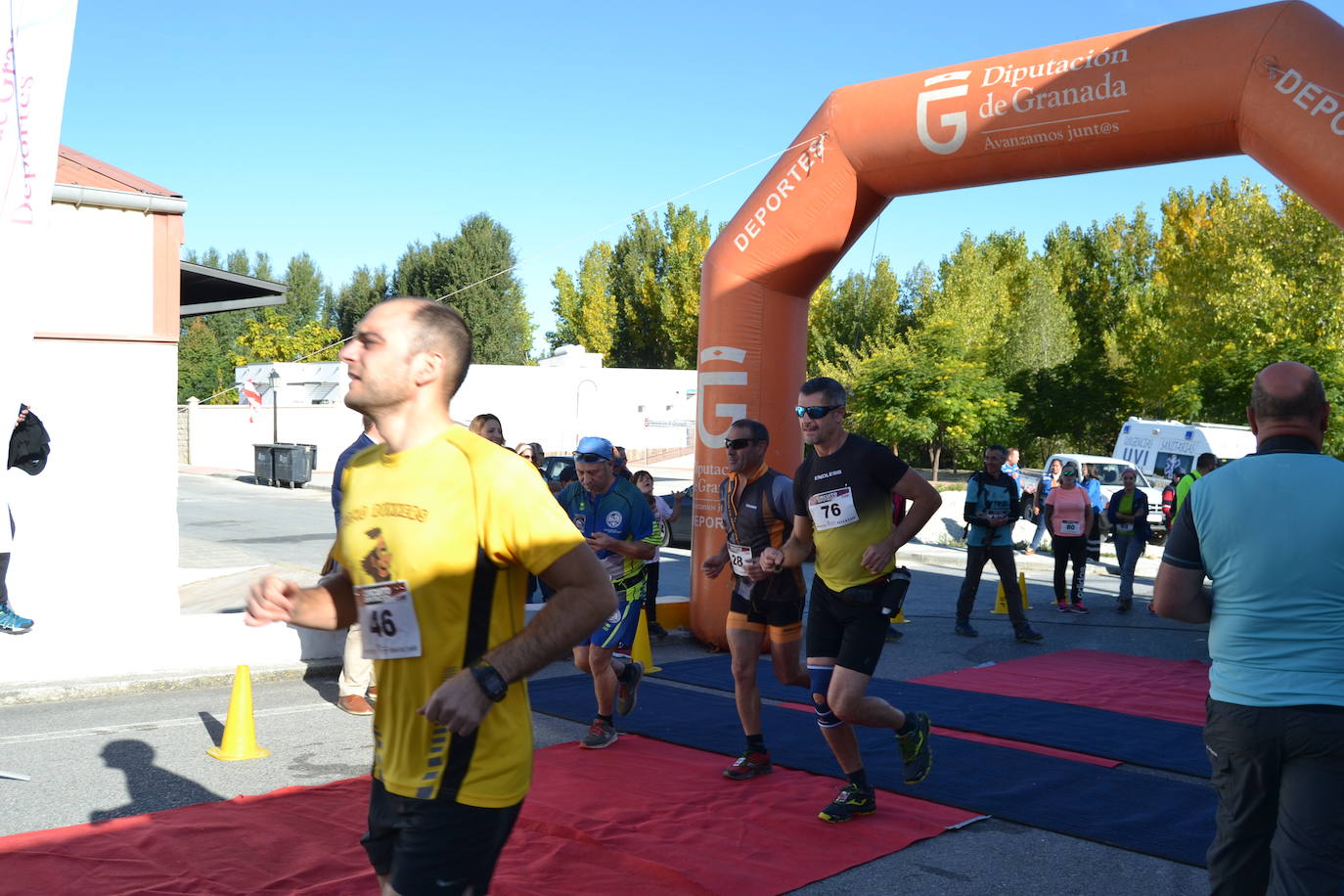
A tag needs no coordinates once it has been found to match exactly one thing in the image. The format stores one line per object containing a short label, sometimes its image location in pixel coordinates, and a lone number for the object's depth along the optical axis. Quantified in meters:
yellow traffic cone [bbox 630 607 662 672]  9.12
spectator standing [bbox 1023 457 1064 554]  18.24
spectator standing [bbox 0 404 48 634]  8.39
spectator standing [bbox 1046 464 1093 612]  13.14
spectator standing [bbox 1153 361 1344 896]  2.96
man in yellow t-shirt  2.29
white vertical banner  4.84
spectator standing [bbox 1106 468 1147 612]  13.66
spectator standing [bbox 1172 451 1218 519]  12.10
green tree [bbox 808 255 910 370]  53.94
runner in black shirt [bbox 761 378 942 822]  5.16
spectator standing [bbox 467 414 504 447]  7.93
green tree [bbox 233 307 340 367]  64.88
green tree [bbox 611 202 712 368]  64.12
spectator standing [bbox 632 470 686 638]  10.38
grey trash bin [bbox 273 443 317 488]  34.25
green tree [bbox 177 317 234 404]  67.69
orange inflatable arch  7.28
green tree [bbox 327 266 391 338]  74.81
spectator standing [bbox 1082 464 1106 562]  14.57
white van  24.45
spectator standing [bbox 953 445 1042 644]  11.29
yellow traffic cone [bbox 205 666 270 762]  6.29
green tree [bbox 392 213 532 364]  64.62
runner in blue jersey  6.64
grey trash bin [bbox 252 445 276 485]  35.31
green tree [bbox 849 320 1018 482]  38.34
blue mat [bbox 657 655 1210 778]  6.70
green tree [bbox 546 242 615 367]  67.75
